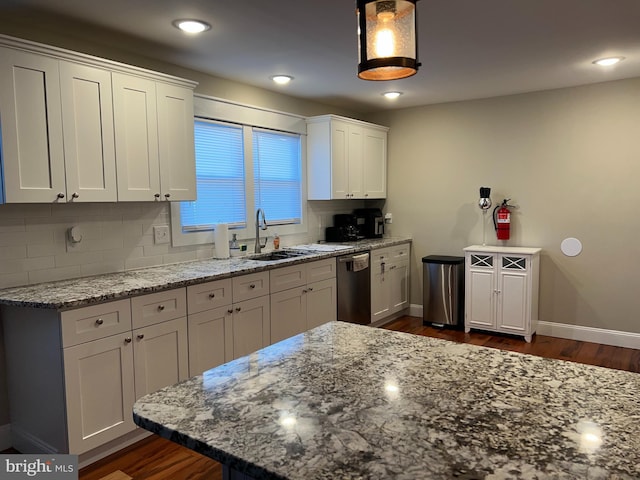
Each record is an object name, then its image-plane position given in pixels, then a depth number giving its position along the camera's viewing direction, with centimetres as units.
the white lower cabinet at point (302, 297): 362
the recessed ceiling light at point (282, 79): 388
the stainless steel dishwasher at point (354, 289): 435
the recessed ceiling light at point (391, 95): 463
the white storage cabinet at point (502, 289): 449
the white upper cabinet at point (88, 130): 238
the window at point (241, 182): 375
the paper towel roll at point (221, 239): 380
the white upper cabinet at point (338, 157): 475
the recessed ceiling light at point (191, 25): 264
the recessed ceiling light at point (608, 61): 353
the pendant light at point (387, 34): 118
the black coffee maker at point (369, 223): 547
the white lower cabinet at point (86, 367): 235
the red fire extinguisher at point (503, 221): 480
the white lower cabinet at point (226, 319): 299
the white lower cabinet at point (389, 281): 485
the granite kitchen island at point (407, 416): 90
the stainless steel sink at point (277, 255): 405
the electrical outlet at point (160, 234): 342
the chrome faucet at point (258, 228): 416
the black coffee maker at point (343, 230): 511
